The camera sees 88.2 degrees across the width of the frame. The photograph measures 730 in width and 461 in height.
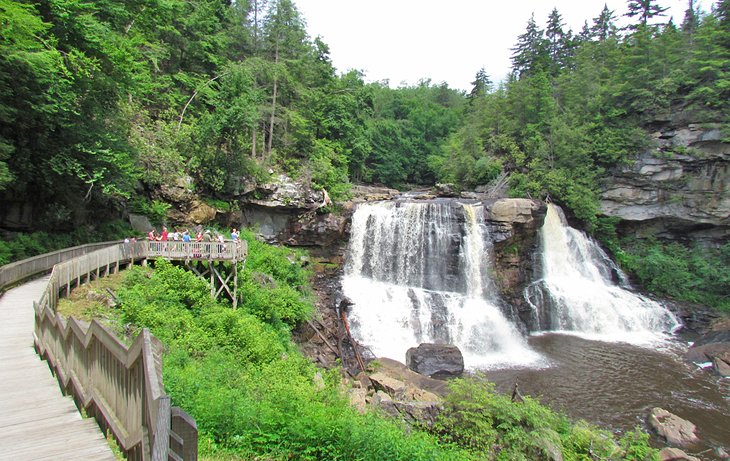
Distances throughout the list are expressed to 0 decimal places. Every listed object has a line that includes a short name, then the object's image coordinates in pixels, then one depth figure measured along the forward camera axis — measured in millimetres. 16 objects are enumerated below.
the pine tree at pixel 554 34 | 52594
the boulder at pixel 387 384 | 13797
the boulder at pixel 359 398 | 10378
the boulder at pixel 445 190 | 35775
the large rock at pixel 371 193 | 32281
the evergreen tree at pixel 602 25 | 51469
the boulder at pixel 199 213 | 24795
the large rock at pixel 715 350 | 18297
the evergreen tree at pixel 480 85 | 52056
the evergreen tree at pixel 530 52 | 45766
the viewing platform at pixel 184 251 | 16114
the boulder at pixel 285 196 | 26578
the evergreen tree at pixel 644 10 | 40938
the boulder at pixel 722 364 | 17950
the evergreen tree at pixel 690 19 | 33634
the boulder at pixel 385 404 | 11130
